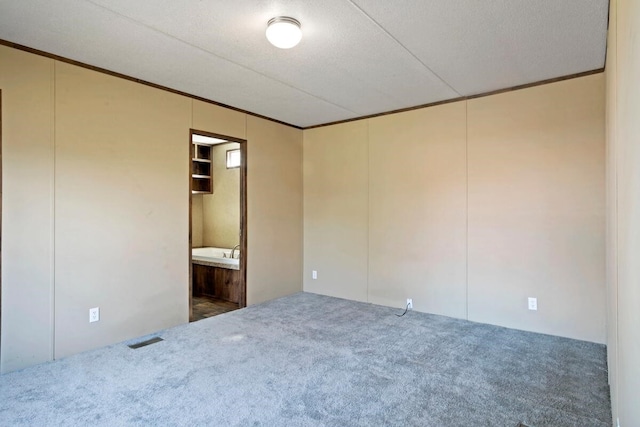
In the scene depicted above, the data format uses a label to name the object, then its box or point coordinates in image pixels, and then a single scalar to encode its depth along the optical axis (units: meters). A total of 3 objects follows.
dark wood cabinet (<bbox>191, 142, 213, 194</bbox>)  6.41
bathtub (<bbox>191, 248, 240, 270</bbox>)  4.94
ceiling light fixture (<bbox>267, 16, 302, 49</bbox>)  2.41
